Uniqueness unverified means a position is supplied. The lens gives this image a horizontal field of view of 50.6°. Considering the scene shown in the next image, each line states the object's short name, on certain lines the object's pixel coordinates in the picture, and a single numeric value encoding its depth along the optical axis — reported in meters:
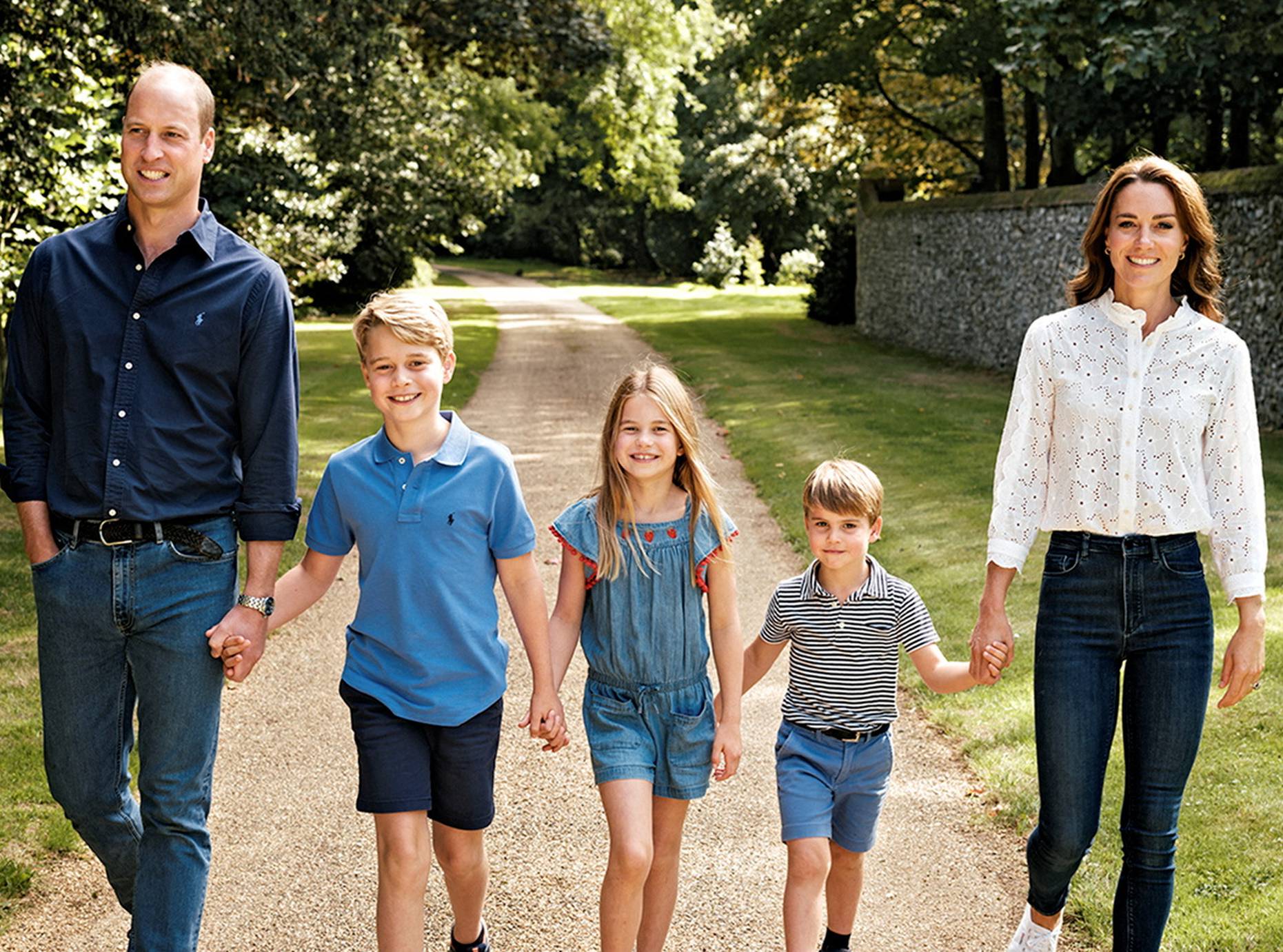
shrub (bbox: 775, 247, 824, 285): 42.91
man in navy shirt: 3.17
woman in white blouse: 3.29
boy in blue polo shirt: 3.32
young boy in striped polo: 3.58
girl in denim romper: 3.49
